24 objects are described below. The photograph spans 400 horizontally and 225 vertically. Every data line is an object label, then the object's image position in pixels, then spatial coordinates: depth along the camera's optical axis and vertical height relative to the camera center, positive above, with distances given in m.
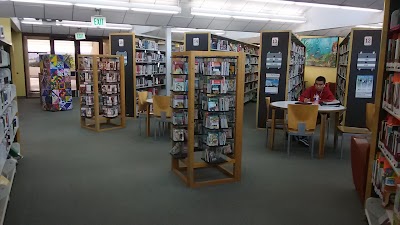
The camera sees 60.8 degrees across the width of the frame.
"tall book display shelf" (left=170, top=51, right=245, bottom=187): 4.25 -0.54
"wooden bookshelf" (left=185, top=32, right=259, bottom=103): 9.23 +0.58
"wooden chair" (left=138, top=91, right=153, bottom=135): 7.43 -0.88
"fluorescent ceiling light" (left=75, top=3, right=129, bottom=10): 10.26 +1.76
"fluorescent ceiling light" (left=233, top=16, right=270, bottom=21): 13.41 +1.94
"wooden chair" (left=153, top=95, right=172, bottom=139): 6.78 -0.85
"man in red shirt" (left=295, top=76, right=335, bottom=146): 6.45 -0.50
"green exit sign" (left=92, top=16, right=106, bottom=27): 10.55 +1.35
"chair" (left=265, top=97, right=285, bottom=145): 6.51 -1.07
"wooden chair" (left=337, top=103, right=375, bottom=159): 5.19 -1.04
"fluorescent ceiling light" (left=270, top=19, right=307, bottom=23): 14.46 +1.97
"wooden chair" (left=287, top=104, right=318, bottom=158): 5.56 -0.85
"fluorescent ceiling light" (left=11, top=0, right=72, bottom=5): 9.63 +1.74
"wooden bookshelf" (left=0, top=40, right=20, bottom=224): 3.40 -0.77
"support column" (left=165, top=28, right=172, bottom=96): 11.88 +0.43
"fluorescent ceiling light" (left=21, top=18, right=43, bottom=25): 12.69 +1.58
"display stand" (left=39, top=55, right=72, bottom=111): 10.73 -0.61
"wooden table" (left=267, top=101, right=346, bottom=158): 5.62 -0.75
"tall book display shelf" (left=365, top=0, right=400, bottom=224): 2.80 -0.47
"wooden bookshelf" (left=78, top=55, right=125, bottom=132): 7.70 -0.52
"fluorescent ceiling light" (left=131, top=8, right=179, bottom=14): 11.09 +1.81
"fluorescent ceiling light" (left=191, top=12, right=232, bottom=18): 12.33 +1.90
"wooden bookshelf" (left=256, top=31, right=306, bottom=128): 7.55 -0.04
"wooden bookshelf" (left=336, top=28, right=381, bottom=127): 7.38 -0.10
